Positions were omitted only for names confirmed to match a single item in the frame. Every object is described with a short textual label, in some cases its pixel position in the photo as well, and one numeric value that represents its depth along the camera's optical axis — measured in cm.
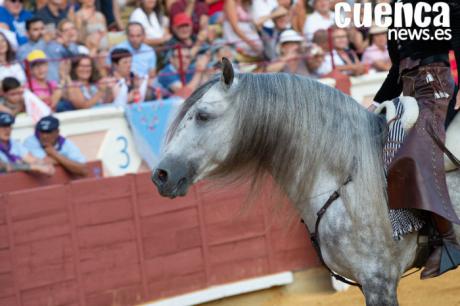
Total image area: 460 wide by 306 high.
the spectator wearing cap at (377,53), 1933
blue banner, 1547
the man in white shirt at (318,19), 1927
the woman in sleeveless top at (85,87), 1510
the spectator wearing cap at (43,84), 1463
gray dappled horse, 786
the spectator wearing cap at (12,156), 1321
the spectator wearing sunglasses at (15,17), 1515
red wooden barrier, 1241
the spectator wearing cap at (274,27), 1822
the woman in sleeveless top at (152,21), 1686
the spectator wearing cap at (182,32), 1717
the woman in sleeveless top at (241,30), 1784
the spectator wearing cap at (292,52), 1758
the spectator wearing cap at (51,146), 1367
